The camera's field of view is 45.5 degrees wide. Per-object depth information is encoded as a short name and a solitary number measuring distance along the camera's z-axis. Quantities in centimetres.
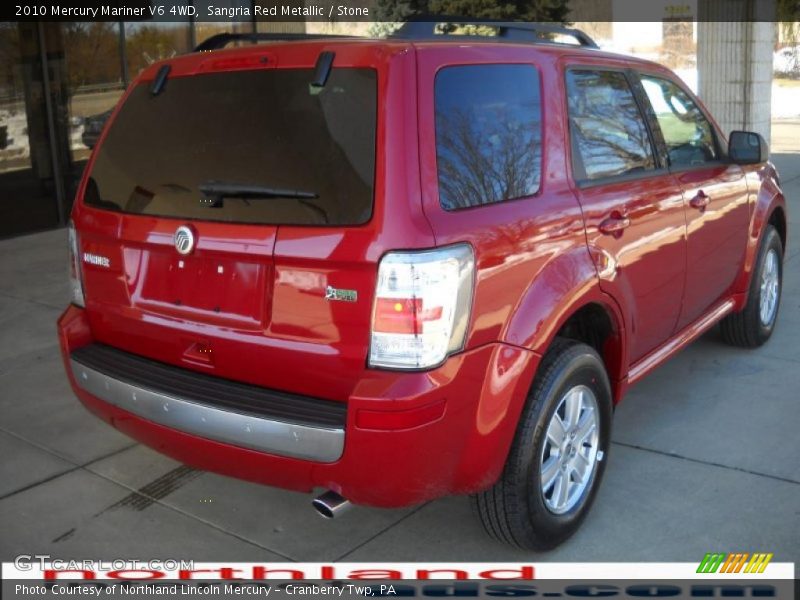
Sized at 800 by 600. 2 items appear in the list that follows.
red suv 293
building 1020
